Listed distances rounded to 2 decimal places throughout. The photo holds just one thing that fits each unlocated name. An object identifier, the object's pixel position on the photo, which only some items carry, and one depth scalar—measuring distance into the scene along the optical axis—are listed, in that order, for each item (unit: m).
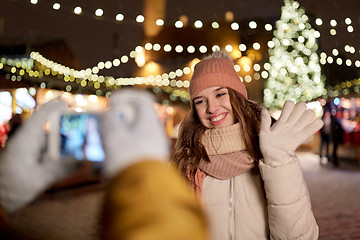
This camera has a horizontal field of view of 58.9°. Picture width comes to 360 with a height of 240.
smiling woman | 1.17
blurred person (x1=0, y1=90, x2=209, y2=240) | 0.44
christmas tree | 19.14
